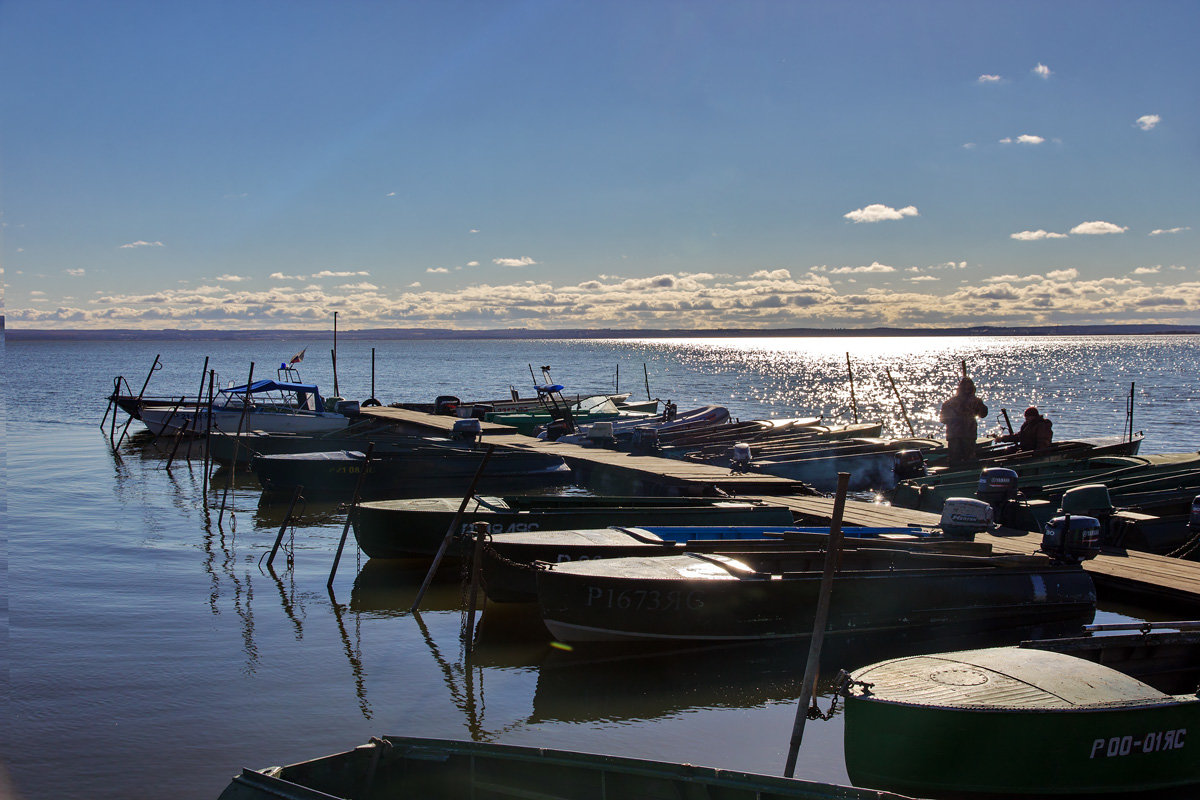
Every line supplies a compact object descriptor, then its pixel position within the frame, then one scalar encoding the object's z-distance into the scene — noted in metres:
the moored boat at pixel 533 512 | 15.59
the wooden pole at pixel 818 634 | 7.22
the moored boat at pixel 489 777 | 5.83
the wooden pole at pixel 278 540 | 16.31
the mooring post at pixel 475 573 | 11.59
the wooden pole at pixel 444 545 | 12.93
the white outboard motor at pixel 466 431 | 27.78
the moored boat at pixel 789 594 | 11.35
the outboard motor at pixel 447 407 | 40.69
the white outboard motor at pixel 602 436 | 29.01
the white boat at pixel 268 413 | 34.69
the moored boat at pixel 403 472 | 23.84
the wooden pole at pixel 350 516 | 15.36
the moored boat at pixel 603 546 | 12.96
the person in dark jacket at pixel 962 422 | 22.42
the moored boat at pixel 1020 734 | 7.25
